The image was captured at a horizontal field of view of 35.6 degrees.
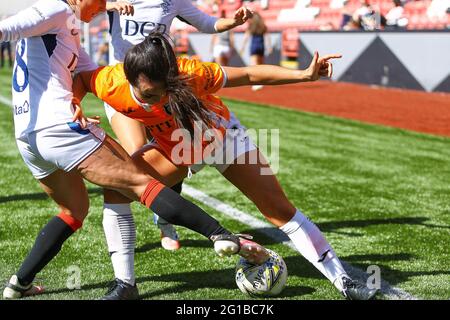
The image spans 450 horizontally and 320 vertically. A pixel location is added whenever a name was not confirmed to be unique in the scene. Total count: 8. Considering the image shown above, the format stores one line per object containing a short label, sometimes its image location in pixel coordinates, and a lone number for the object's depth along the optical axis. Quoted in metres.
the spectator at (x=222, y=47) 19.62
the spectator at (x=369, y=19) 19.64
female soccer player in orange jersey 3.62
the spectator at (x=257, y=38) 18.64
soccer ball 4.00
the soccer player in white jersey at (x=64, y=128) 3.53
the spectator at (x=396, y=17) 20.08
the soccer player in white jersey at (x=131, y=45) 3.94
